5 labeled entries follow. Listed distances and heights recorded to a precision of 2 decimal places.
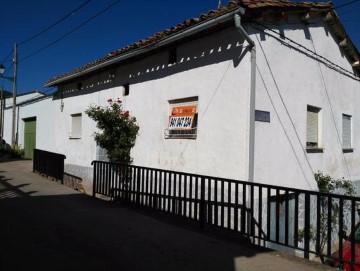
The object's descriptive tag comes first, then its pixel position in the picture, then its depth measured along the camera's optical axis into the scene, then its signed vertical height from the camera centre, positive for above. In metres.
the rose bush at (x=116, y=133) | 10.62 +0.24
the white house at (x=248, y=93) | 7.52 +1.22
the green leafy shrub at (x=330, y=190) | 8.29 -1.20
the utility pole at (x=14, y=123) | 23.25 +1.04
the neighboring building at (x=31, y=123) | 19.02 +1.01
